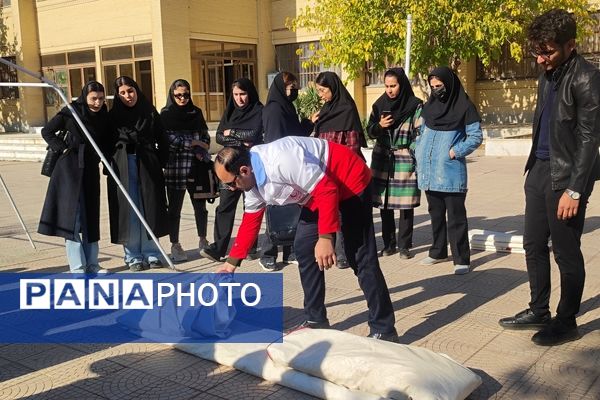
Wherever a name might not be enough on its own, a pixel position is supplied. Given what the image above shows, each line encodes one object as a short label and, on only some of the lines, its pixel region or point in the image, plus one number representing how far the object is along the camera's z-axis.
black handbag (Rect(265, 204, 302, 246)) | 3.69
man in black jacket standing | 3.31
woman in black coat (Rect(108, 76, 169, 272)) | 5.25
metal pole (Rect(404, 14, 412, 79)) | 9.93
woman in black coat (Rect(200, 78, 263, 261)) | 5.65
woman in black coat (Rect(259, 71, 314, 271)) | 5.14
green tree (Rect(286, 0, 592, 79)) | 12.89
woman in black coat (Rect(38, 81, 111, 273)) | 4.98
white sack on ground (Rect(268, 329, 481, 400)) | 2.82
